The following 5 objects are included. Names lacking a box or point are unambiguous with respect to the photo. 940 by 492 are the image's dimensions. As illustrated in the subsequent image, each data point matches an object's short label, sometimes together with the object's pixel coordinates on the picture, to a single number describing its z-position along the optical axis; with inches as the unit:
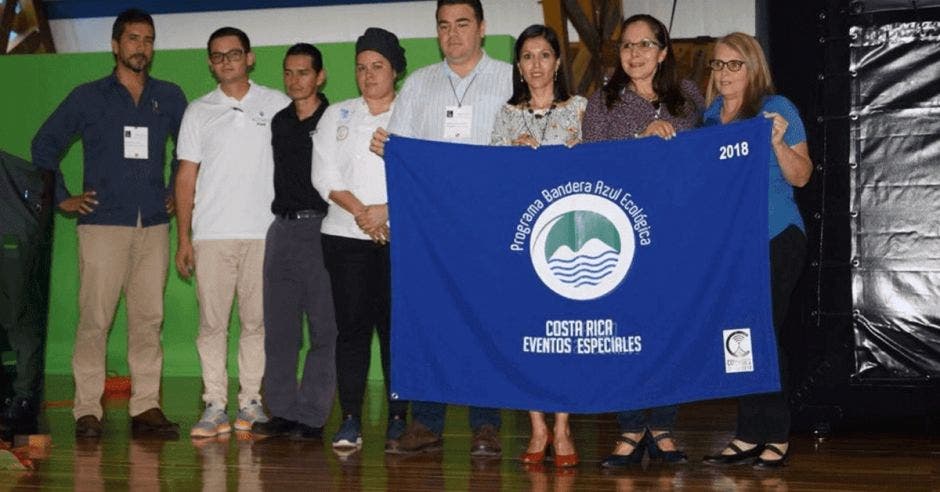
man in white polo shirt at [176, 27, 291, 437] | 205.8
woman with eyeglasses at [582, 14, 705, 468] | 166.4
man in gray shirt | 179.8
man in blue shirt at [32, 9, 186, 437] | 211.6
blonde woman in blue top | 165.8
